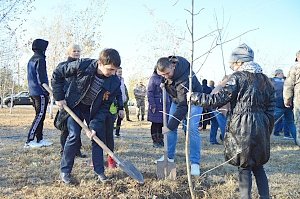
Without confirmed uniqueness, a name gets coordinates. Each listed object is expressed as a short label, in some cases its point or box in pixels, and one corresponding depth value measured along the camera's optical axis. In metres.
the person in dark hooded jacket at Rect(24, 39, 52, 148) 4.49
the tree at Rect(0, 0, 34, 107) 9.86
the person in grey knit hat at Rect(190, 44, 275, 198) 2.54
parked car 26.57
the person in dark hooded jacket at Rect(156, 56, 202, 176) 3.41
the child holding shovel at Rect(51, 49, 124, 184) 3.06
